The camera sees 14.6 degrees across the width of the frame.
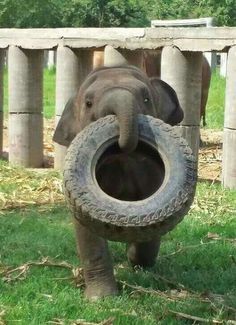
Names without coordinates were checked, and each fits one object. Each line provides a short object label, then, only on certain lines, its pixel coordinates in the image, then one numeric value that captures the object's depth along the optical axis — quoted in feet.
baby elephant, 14.85
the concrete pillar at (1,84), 36.11
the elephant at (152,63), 36.94
